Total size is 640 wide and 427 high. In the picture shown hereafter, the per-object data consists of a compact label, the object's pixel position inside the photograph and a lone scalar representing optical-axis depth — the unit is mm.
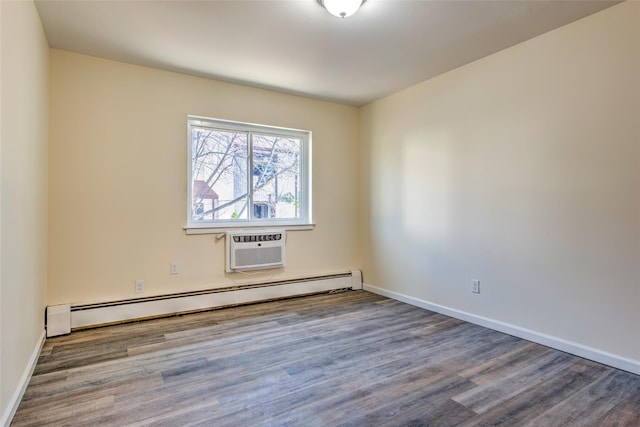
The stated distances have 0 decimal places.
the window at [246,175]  3641
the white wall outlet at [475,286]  3141
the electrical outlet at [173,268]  3415
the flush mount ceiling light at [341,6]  2139
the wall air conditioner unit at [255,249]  3688
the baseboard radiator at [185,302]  2928
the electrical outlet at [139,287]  3248
